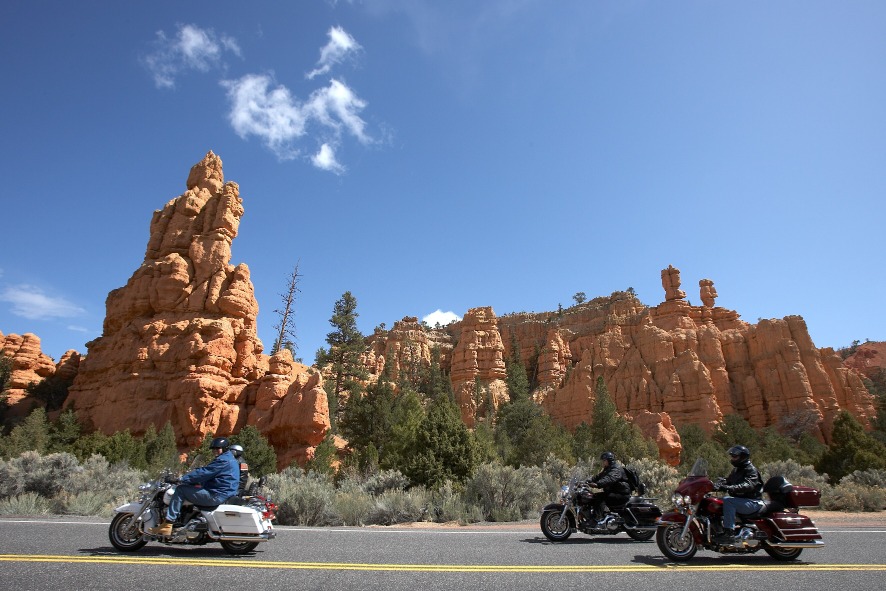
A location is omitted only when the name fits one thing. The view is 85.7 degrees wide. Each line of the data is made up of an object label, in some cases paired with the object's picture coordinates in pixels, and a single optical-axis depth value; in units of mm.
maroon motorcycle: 6422
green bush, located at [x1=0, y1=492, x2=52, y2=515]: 12141
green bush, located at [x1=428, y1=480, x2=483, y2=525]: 12258
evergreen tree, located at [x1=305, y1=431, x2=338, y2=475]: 27547
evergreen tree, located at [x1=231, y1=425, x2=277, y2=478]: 27906
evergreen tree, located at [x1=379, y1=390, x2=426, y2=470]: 24281
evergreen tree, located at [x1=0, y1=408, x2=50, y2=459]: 27828
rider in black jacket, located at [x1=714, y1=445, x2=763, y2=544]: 6500
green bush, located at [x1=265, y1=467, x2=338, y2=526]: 11711
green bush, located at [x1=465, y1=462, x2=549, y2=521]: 13070
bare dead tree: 48569
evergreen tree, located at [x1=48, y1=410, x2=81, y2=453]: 32362
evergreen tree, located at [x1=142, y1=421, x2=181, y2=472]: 28609
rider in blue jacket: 6359
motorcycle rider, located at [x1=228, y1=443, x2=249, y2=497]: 6976
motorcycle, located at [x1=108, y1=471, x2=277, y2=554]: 6344
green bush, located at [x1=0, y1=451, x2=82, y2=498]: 14695
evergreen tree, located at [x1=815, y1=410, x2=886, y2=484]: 20844
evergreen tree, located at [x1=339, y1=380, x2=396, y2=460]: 33469
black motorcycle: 8477
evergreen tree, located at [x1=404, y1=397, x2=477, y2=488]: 17641
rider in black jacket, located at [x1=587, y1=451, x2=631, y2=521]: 8727
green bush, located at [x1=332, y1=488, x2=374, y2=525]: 12039
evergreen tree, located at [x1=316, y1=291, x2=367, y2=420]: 50397
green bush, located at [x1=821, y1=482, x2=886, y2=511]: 14750
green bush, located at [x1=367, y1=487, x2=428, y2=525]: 12367
